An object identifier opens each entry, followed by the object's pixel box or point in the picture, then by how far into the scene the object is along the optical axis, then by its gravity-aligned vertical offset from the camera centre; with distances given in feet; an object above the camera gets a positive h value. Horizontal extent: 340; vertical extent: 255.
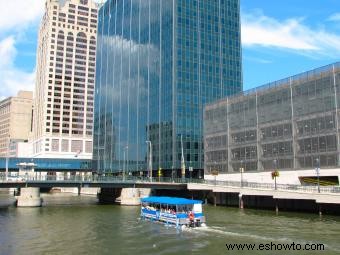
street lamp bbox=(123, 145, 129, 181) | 578.70 +15.50
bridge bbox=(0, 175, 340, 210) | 250.16 -9.81
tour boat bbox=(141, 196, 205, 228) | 194.39 -18.15
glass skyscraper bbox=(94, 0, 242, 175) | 490.90 +120.04
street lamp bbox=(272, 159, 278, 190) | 346.70 +6.90
